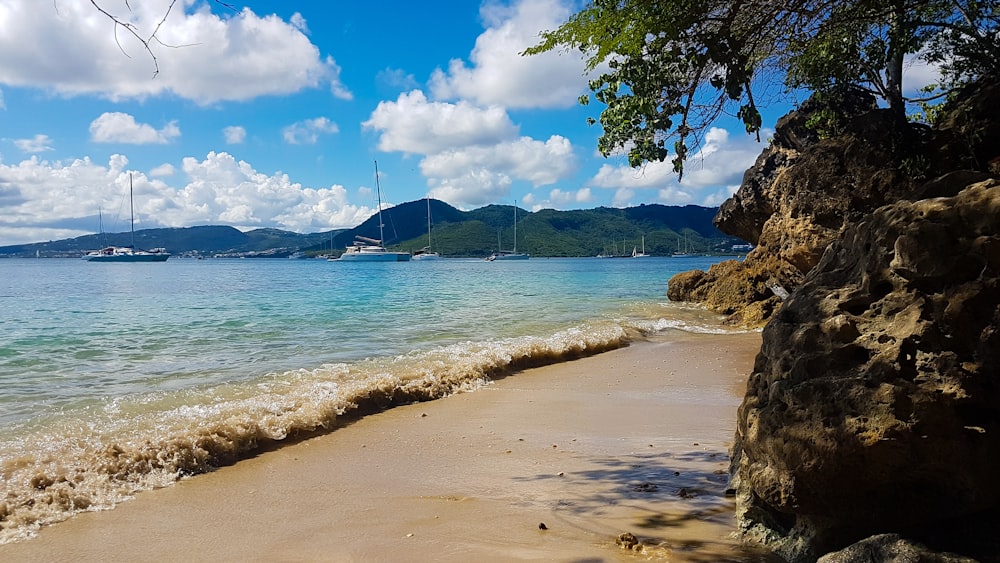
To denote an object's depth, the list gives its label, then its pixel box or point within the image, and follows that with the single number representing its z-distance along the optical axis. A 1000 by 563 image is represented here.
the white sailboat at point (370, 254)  132.50
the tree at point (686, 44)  5.09
